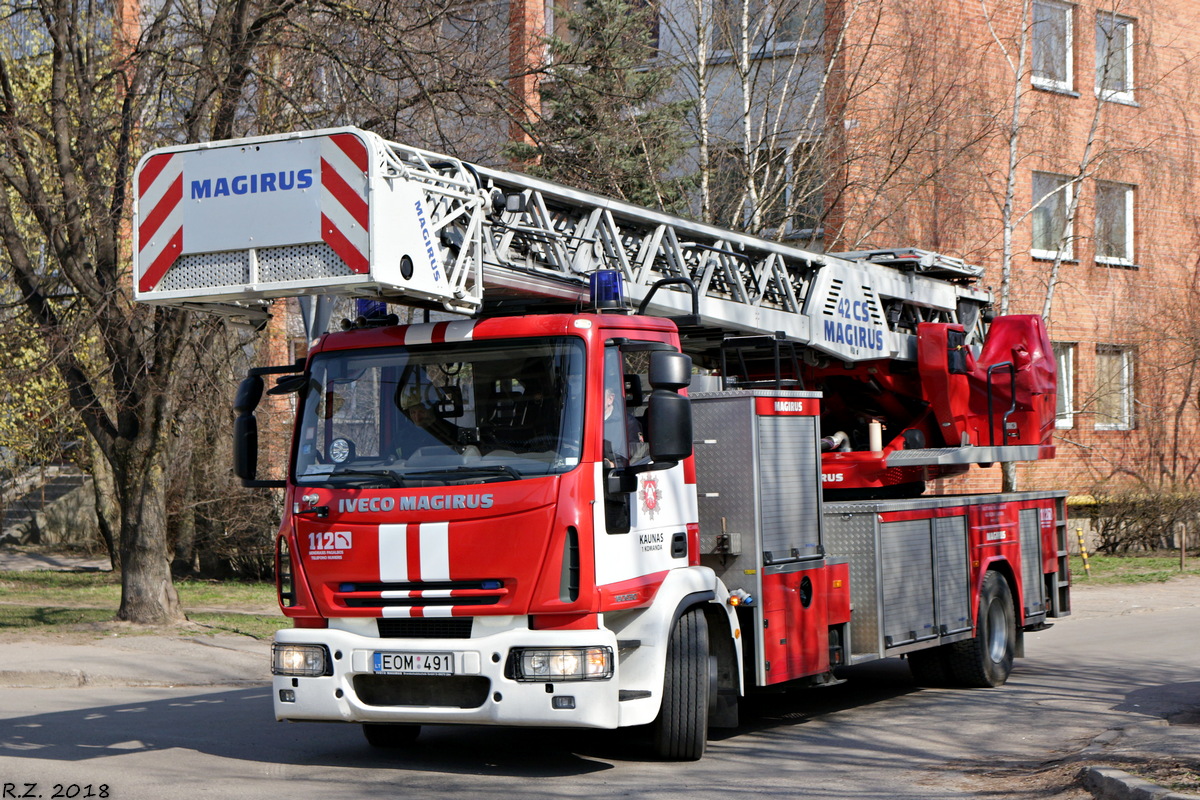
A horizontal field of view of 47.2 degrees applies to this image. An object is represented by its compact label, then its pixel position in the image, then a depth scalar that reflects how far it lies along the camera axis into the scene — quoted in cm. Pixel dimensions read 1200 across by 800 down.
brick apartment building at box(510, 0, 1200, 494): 1908
